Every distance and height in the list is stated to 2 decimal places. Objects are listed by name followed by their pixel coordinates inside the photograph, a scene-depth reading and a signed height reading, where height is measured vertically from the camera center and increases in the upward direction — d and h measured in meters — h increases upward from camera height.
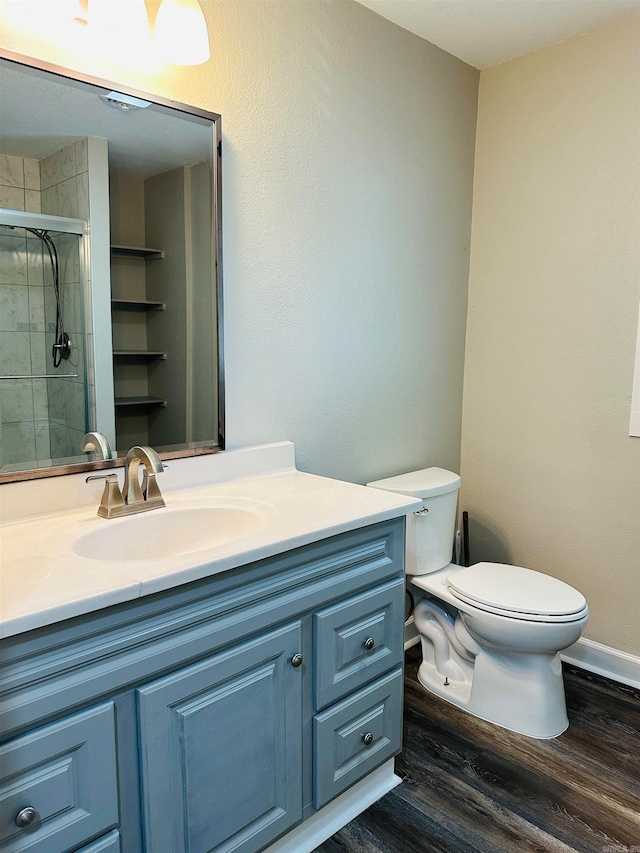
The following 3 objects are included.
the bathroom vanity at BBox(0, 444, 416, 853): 1.00 -0.66
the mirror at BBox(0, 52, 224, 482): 1.39 +0.17
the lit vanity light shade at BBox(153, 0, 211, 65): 1.47 +0.74
